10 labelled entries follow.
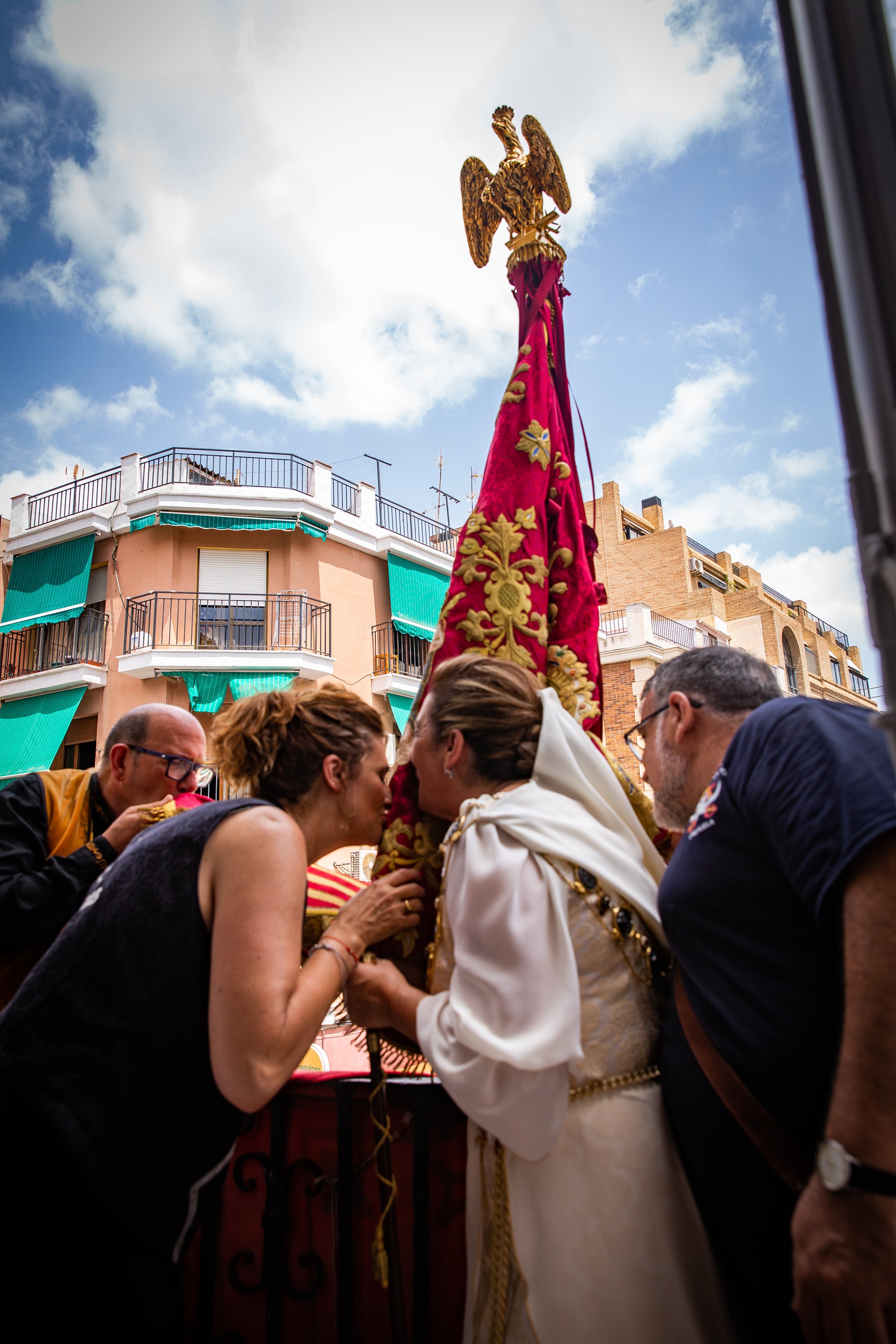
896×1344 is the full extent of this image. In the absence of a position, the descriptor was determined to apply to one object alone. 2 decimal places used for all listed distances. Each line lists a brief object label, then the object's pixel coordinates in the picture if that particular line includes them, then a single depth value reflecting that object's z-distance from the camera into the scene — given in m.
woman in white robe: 1.37
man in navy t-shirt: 0.96
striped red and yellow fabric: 2.19
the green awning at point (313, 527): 17.20
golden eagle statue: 2.80
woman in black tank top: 1.35
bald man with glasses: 2.66
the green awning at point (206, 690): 16.34
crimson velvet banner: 2.14
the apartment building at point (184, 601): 16.53
